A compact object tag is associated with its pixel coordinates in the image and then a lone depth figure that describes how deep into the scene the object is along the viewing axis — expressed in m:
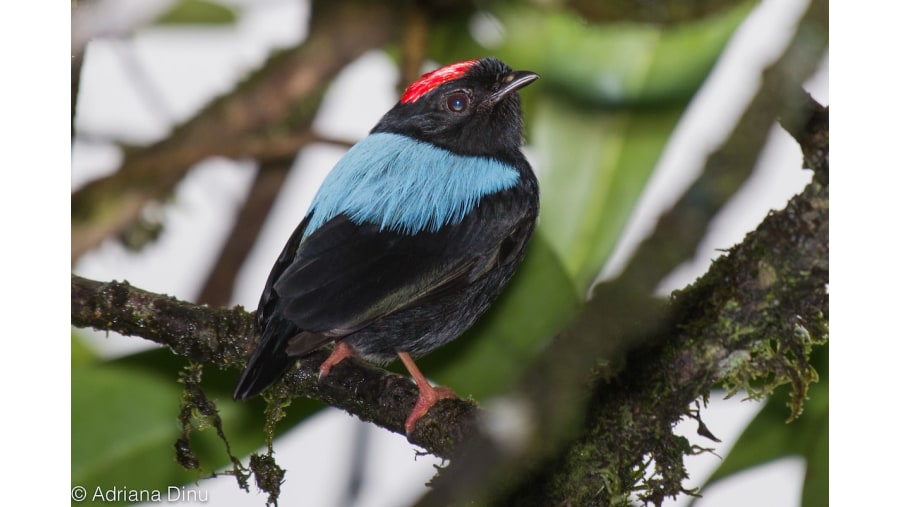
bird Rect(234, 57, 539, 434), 5.19
